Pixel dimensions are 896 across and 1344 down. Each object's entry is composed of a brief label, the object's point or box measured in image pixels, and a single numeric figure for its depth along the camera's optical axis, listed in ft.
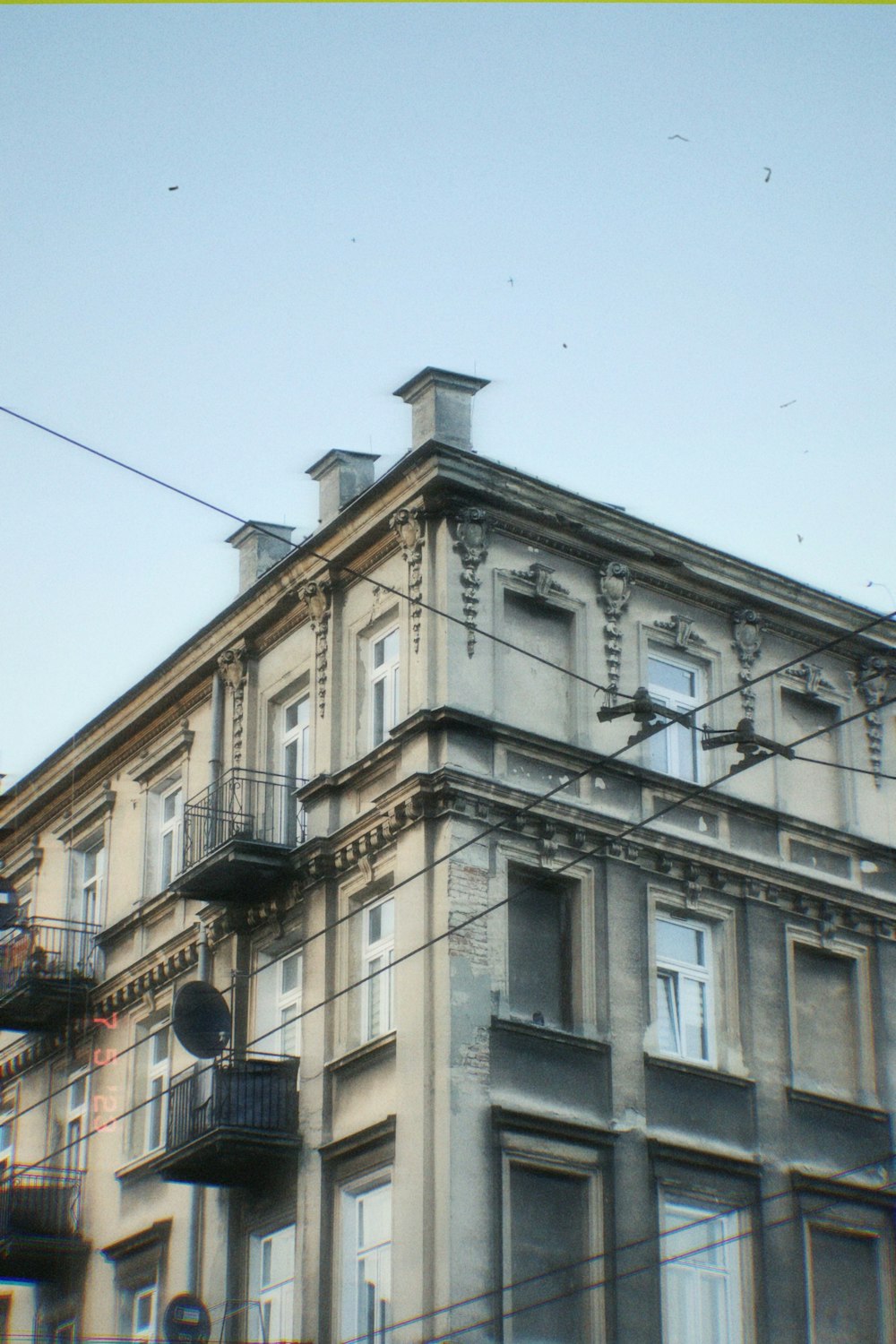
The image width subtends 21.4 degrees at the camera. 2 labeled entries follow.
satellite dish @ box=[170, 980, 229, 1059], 86.99
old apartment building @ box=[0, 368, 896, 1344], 78.48
